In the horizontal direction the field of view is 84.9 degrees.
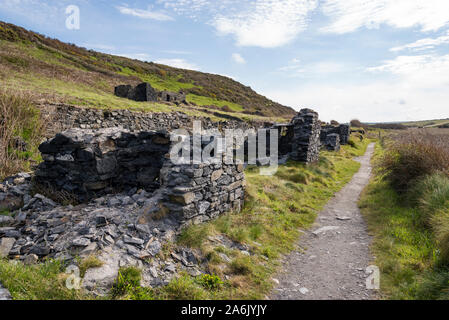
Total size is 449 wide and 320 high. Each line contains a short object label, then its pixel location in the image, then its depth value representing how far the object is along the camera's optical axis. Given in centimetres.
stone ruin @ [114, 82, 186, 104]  2388
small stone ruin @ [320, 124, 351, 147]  2838
